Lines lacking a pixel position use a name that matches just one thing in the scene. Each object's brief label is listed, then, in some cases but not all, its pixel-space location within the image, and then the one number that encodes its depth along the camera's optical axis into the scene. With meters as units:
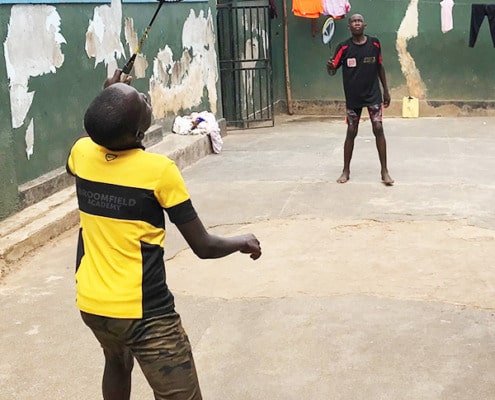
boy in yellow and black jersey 2.39
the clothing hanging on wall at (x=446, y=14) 12.34
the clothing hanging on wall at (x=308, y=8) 12.61
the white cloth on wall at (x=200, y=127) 9.70
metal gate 11.79
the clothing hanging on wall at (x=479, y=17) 11.84
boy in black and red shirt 7.56
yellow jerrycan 12.78
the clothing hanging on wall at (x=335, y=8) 12.56
